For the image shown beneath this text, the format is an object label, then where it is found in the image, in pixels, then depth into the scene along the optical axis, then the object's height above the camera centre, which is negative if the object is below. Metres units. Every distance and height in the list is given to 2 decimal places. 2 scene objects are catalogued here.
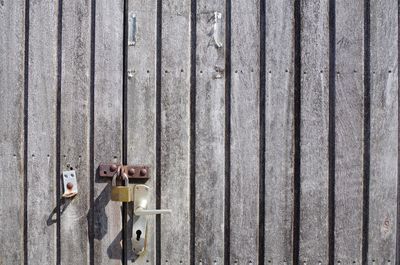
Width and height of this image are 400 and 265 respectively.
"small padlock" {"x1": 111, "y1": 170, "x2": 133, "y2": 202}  1.86 -0.29
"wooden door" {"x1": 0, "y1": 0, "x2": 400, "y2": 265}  1.88 -0.01
